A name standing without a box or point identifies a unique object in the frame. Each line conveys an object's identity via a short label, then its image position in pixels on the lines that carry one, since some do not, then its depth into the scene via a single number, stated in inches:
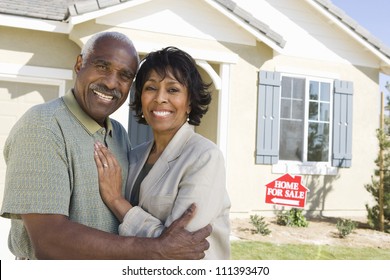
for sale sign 183.0
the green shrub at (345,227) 258.8
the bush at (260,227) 249.9
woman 66.4
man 59.0
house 258.7
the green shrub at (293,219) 284.8
